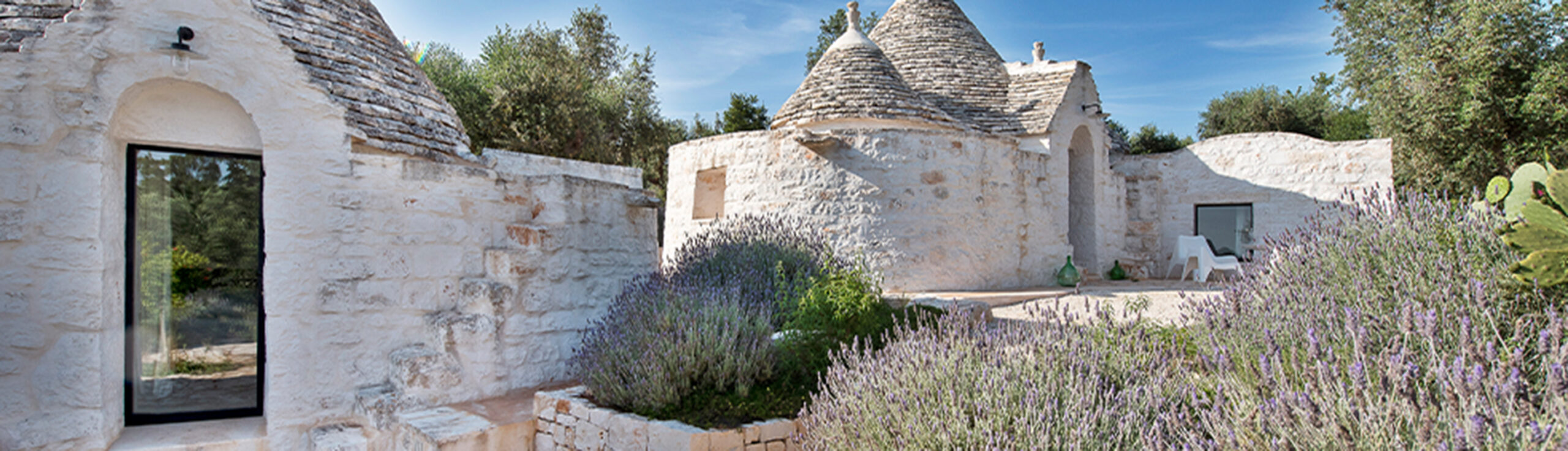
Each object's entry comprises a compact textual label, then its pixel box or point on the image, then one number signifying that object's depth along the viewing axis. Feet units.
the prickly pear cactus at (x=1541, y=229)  8.43
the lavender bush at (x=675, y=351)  13.08
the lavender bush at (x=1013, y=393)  7.76
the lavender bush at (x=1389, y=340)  5.48
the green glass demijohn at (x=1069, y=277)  32.45
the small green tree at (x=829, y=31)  80.59
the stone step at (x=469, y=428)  13.02
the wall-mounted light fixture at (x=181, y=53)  13.12
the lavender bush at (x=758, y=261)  17.33
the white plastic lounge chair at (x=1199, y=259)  34.24
